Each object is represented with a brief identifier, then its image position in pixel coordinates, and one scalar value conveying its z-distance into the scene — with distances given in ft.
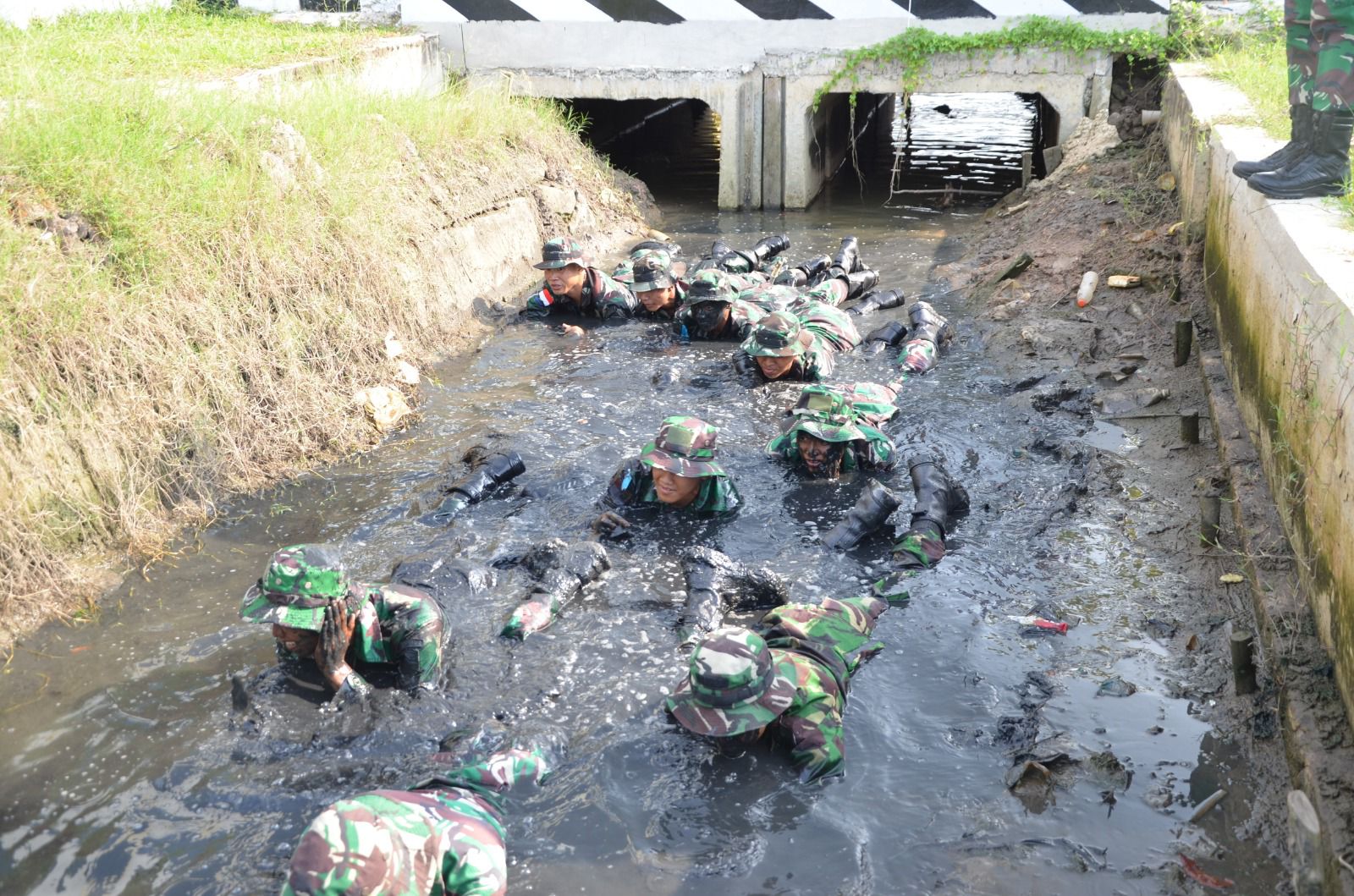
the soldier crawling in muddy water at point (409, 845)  9.63
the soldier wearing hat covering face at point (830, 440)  20.65
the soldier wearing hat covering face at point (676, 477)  18.79
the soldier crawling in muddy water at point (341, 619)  13.73
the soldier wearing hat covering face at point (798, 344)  24.67
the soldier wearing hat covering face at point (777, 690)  12.96
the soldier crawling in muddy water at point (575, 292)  30.42
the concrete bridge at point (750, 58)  39.09
